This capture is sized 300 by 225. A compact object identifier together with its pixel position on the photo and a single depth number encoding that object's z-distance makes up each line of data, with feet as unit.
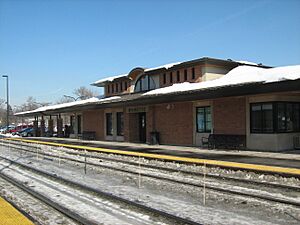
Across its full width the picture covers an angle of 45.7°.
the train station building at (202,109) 56.90
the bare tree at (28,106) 400.36
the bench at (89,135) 113.09
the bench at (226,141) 61.11
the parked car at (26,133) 173.37
